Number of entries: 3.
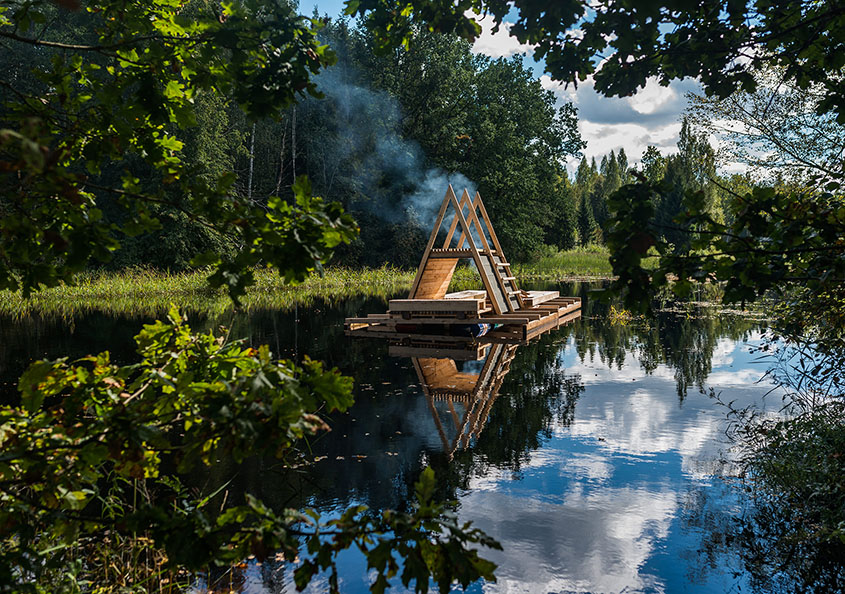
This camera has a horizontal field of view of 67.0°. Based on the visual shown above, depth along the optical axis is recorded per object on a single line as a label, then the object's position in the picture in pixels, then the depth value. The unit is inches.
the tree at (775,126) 419.8
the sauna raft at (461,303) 494.0
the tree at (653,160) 2493.8
